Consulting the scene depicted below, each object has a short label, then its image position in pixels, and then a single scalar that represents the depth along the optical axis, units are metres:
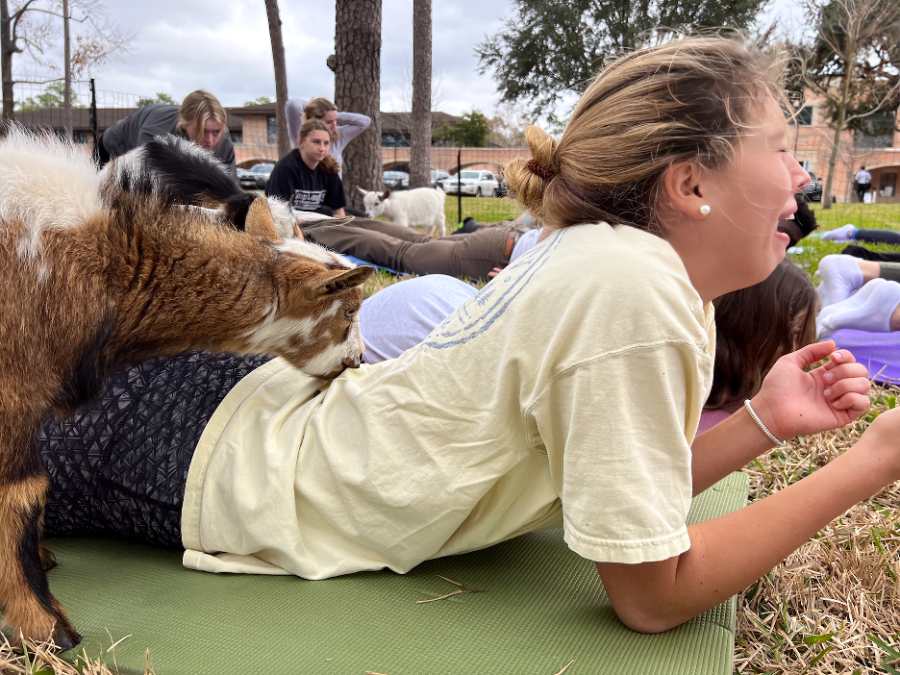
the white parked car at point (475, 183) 30.70
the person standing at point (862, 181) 36.52
